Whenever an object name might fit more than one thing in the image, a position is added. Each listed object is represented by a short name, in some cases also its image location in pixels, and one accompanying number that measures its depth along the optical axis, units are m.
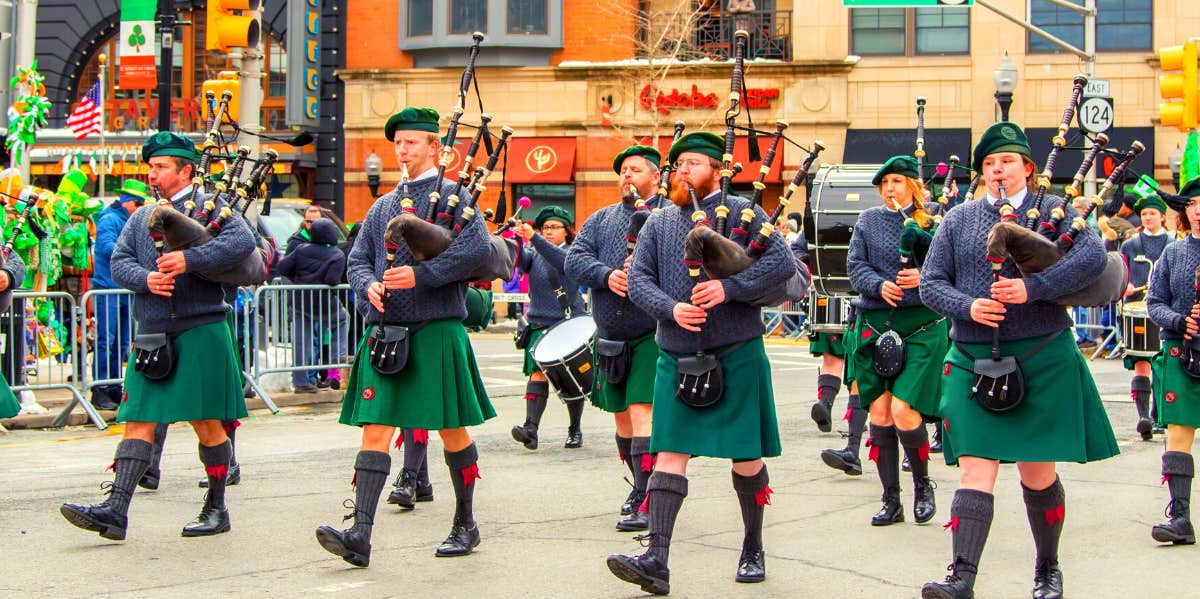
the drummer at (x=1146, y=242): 16.45
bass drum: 16.08
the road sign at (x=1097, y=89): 22.81
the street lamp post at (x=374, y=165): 33.56
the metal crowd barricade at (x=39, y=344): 12.91
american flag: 31.13
